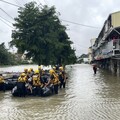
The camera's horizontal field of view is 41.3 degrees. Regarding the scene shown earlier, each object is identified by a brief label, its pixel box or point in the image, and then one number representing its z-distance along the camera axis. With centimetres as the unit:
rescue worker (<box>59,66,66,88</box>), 1158
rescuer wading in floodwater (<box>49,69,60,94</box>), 981
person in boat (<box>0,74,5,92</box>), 1129
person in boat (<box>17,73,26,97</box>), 938
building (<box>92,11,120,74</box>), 1915
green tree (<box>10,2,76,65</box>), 1831
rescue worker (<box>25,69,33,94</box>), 972
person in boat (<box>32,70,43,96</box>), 955
